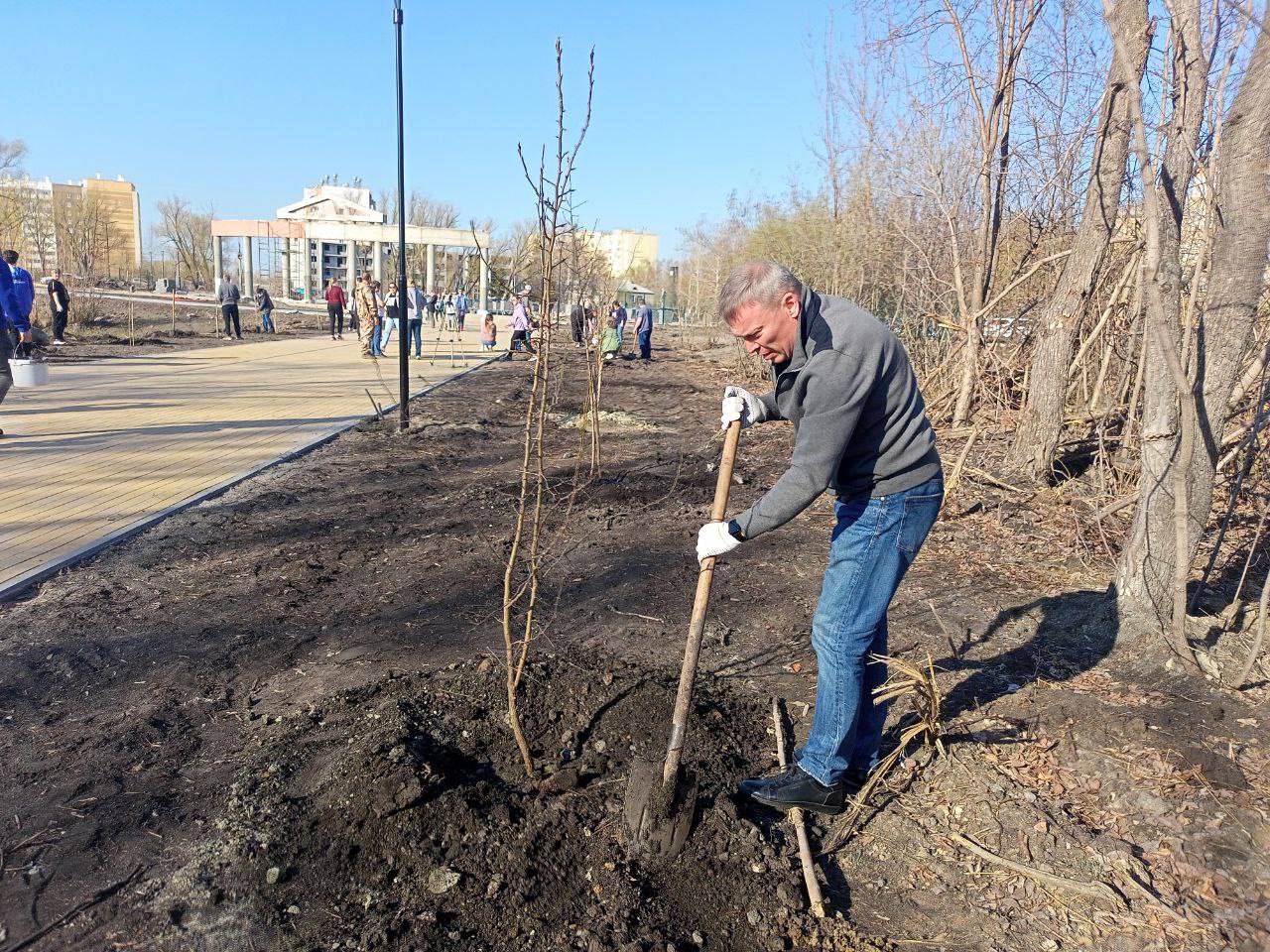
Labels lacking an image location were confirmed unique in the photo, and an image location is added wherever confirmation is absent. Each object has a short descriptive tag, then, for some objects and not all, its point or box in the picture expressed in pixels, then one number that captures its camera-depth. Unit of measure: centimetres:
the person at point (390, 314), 1572
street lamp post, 834
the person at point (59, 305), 1650
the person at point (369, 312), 1549
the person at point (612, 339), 1784
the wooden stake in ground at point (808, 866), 238
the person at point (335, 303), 2286
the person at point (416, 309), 1630
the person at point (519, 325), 1645
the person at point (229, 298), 2112
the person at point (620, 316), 2189
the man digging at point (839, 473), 240
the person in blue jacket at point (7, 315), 729
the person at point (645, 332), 2217
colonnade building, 4162
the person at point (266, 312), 2548
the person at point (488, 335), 2230
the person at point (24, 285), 1082
